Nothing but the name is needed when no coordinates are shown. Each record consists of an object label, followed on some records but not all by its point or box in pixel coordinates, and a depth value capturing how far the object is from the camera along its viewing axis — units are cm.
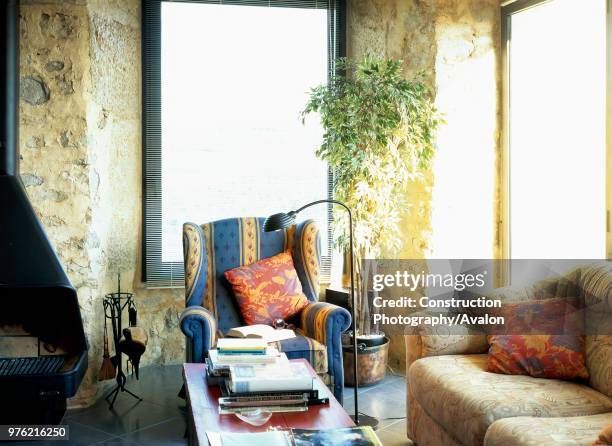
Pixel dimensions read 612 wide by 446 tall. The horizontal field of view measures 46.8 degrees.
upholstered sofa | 237
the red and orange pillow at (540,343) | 286
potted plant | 402
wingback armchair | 353
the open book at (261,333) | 345
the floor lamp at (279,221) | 292
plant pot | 425
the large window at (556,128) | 368
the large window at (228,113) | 478
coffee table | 224
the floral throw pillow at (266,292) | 388
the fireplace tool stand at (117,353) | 398
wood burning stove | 345
